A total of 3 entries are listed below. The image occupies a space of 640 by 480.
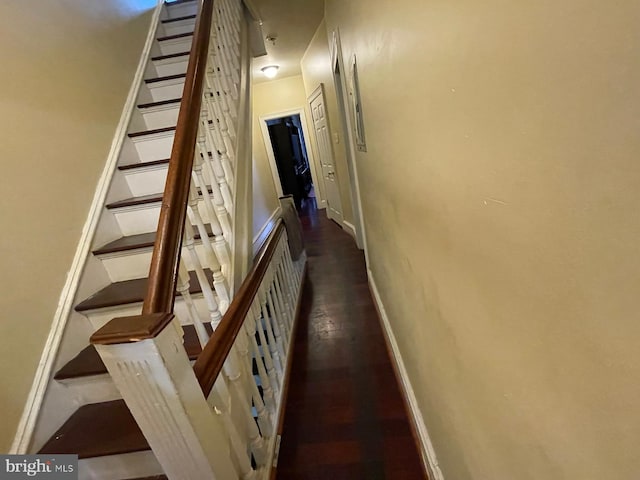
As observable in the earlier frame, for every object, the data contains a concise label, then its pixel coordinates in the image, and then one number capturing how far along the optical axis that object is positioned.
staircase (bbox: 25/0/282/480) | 1.14
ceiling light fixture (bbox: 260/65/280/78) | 4.61
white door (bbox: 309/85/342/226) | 4.45
